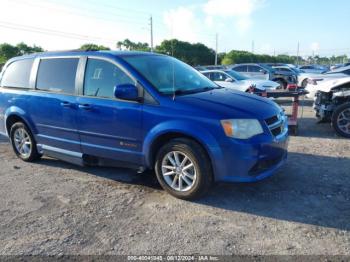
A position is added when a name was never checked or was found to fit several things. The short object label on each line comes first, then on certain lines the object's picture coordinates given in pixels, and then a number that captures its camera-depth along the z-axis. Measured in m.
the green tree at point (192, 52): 61.59
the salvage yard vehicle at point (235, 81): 12.96
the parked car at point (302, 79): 16.72
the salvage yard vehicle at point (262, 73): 18.23
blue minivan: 4.05
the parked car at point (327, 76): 11.57
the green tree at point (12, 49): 51.53
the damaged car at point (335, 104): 7.44
